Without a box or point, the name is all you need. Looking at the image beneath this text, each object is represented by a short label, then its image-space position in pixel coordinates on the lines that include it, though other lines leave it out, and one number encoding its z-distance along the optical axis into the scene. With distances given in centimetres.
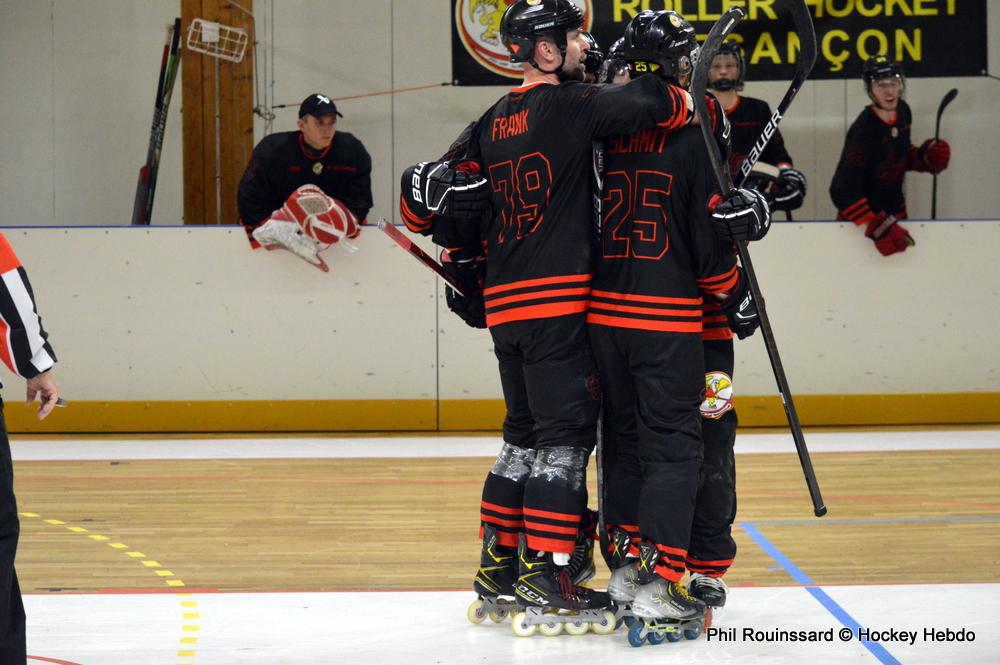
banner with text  1698
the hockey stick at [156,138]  1678
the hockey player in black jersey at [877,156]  1452
